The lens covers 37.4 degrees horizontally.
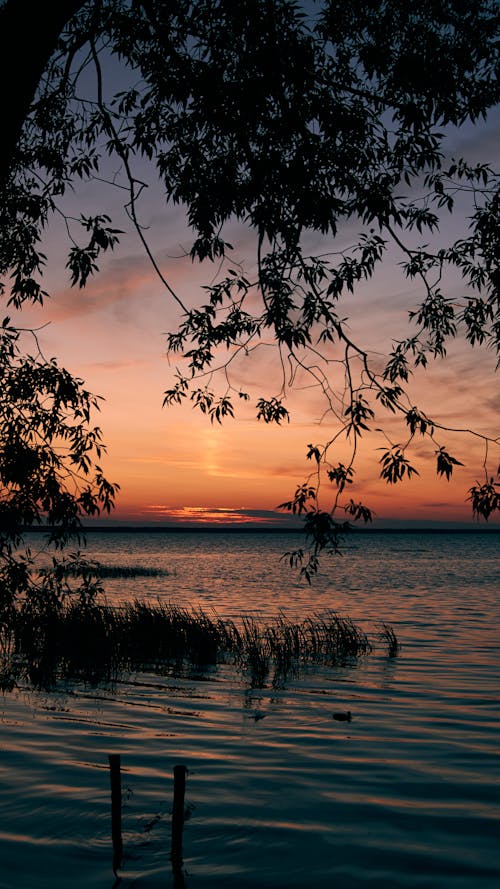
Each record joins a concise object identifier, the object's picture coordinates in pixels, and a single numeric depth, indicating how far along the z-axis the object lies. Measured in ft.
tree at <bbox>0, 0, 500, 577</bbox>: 27.76
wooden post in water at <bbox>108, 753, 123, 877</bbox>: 21.39
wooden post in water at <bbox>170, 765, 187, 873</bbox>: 20.31
